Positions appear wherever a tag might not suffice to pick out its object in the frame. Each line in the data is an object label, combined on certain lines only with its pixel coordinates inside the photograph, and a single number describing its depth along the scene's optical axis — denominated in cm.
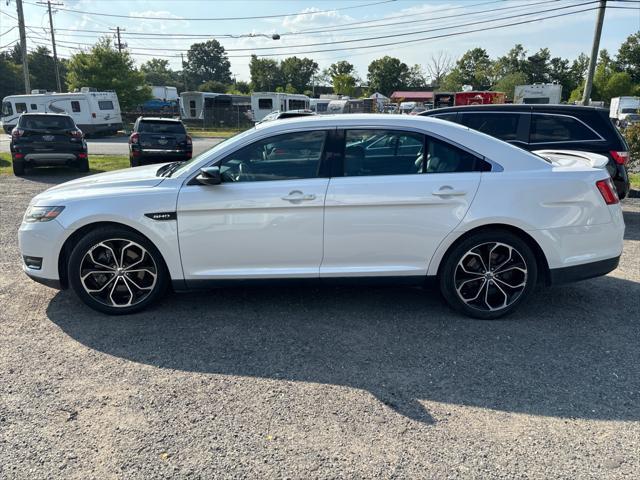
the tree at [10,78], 6954
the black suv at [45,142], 1303
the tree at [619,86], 6353
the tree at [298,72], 10369
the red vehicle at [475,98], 3175
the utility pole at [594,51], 1806
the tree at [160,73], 12269
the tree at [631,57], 7756
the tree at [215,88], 9346
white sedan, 396
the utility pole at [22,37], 2773
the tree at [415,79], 9962
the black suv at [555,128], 719
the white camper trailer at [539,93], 3856
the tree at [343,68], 9556
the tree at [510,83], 5779
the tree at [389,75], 9781
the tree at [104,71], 3962
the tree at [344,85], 7481
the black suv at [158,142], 1426
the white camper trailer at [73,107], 2845
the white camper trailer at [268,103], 3878
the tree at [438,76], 8919
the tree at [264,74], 10219
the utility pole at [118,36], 6208
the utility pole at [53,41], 4400
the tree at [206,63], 13412
